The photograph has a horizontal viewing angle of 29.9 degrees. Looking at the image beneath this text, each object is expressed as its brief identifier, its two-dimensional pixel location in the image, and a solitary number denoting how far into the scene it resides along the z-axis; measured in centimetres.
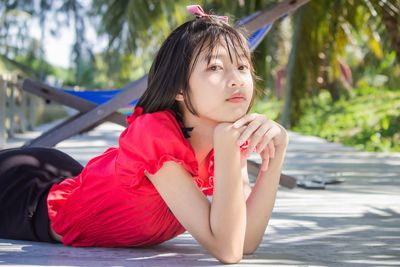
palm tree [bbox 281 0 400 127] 959
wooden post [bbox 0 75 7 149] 781
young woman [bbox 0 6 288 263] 211
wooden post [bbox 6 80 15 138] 984
